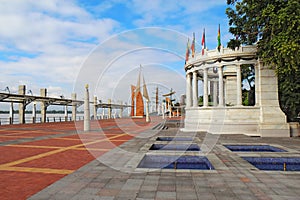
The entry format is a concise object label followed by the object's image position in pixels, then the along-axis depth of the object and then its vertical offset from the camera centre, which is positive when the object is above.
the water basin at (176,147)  12.70 -2.31
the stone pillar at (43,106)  37.06 +0.28
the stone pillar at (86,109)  20.78 -0.14
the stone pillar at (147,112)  37.41 -0.88
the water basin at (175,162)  8.99 -2.31
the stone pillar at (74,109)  44.75 -0.30
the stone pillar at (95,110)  50.64 -0.58
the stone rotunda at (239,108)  18.62 -0.10
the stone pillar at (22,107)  31.66 +0.11
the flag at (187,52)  25.31 +6.35
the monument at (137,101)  52.89 +1.69
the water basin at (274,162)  9.03 -2.31
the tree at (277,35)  12.62 +4.86
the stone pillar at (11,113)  31.38 -0.81
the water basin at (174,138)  16.00 -2.30
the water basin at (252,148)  12.62 -2.34
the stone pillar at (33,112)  35.18 -0.77
